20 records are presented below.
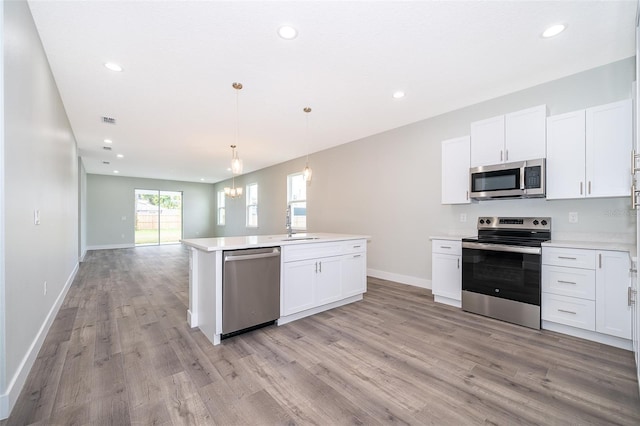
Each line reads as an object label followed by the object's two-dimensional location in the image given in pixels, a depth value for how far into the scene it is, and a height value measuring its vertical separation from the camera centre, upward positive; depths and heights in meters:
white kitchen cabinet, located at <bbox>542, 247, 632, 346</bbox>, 2.34 -0.73
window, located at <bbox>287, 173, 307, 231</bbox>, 6.98 +0.36
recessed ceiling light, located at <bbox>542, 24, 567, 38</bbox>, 2.23 +1.55
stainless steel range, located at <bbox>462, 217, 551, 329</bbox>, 2.77 -0.62
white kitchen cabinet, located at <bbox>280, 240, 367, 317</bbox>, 2.94 -0.74
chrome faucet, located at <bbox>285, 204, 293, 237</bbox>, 3.56 -0.17
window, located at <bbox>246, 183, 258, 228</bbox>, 8.96 +0.27
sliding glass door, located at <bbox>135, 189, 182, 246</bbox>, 10.21 -0.17
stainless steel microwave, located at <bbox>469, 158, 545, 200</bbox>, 2.92 +0.38
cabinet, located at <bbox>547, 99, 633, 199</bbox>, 2.52 +0.61
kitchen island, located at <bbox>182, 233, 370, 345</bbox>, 2.48 -0.69
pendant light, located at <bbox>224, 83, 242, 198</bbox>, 3.12 +1.49
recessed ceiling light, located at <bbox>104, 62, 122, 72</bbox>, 2.77 +1.52
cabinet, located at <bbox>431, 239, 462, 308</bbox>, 3.43 -0.77
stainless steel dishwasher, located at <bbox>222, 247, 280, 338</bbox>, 2.48 -0.74
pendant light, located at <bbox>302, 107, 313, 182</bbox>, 3.75 +0.60
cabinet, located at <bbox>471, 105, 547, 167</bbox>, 2.98 +0.90
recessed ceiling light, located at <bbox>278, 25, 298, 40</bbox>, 2.24 +1.53
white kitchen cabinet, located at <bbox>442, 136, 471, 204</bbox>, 3.57 +0.59
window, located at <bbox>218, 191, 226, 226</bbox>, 11.32 +0.20
